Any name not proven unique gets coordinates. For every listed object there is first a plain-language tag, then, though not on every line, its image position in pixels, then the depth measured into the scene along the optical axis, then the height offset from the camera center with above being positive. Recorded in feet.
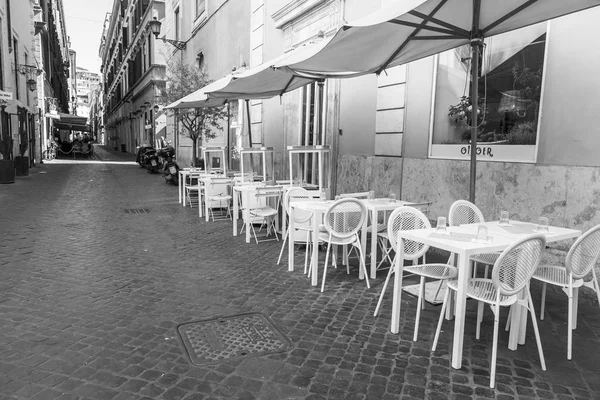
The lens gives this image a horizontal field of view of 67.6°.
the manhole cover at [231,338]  10.31 -4.68
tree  42.92 +4.75
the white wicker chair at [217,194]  27.84 -2.96
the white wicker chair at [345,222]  14.89 -2.41
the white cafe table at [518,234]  10.68 -2.00
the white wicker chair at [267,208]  22.22 -3.05
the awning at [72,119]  116.29 +6.69
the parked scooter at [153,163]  65.16 -2.47
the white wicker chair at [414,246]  11.50 -2.51
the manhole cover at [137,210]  30.43 -4.43
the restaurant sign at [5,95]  43.48 +4.62
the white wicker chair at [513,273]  9.04 -2.42
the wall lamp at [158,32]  56.59 +15.10
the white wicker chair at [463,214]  13.99 -1.87
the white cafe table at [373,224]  15.72 -2.53
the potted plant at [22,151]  53.11 -0.99
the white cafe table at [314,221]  15.24 -2.47
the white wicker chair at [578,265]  10.07 -2.46
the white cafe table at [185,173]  33.66 -1.95
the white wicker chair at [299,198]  18.95 -2.03
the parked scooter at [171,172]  48.34 -2.67
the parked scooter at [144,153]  72.73 -1.17
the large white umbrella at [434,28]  11.49 +3.61
